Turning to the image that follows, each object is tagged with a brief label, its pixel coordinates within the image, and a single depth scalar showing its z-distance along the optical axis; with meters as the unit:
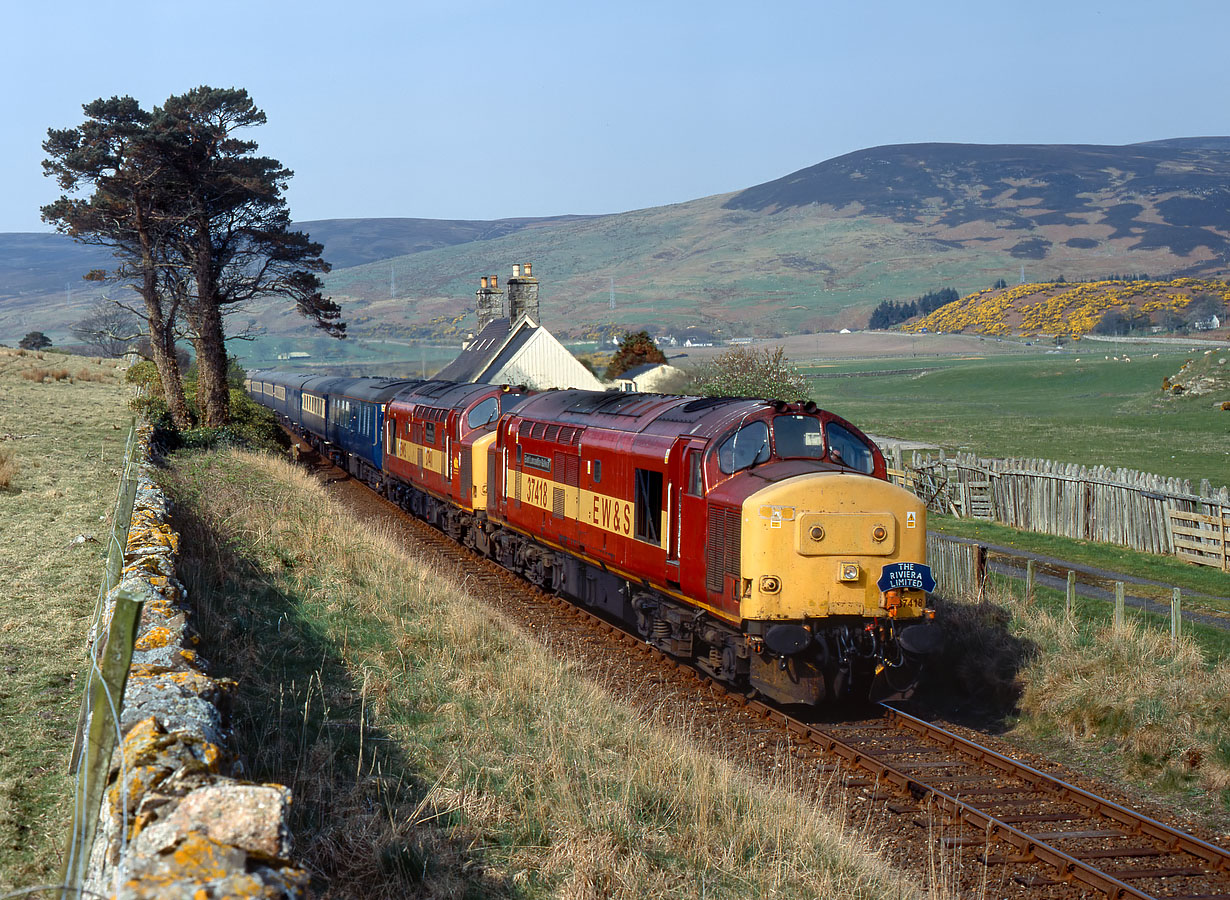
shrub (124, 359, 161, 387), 51.75
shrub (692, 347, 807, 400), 50.04
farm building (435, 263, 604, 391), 57.72
